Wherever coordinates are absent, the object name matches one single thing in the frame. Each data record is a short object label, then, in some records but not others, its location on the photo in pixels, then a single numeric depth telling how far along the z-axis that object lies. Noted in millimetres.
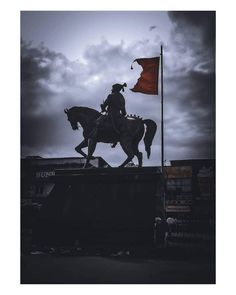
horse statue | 9008
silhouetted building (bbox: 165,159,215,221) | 23422
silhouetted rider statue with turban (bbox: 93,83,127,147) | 9047
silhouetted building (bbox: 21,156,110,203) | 27844
